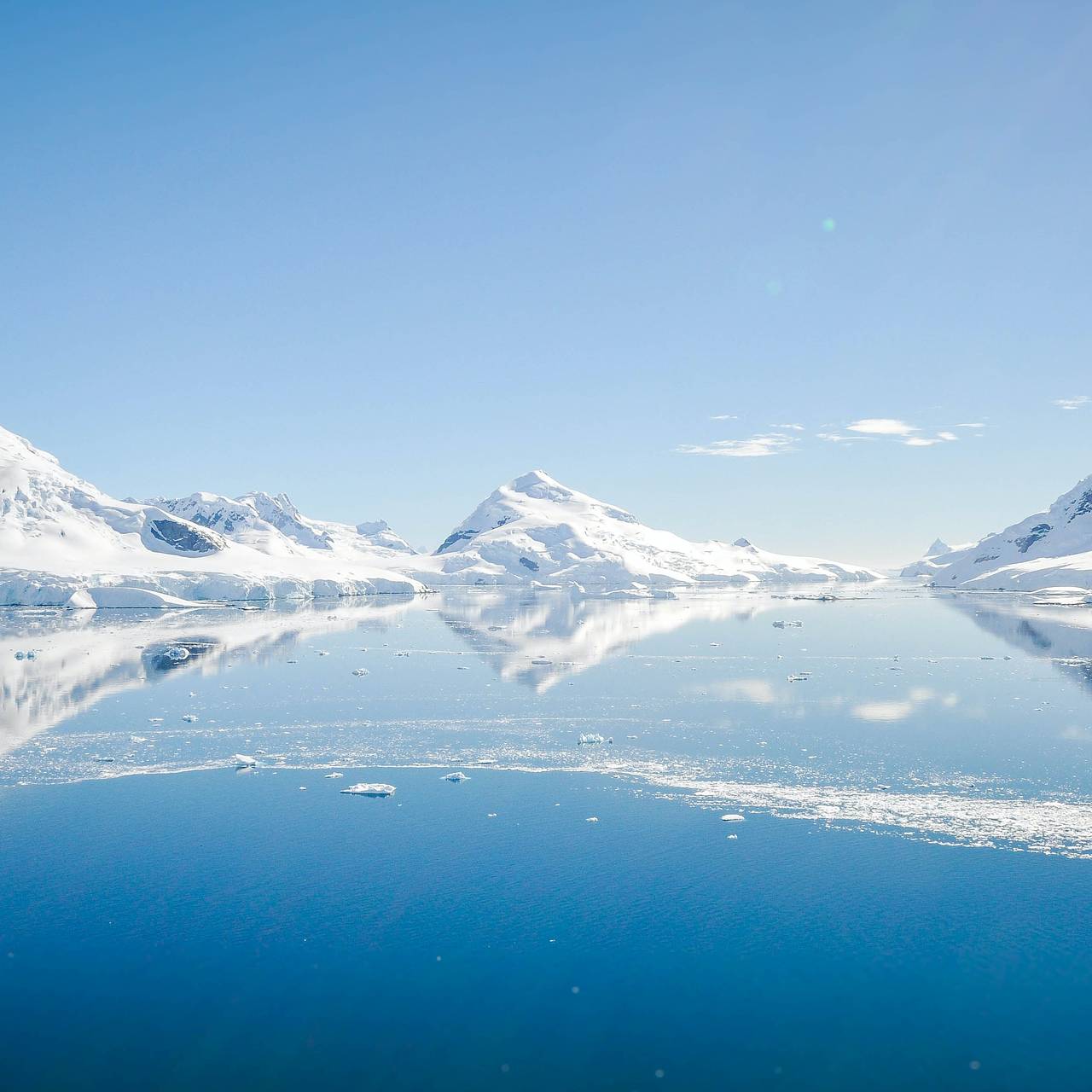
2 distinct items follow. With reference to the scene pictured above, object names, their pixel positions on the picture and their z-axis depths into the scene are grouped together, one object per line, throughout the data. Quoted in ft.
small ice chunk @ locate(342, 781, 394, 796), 66.85
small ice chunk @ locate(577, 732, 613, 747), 83.46
